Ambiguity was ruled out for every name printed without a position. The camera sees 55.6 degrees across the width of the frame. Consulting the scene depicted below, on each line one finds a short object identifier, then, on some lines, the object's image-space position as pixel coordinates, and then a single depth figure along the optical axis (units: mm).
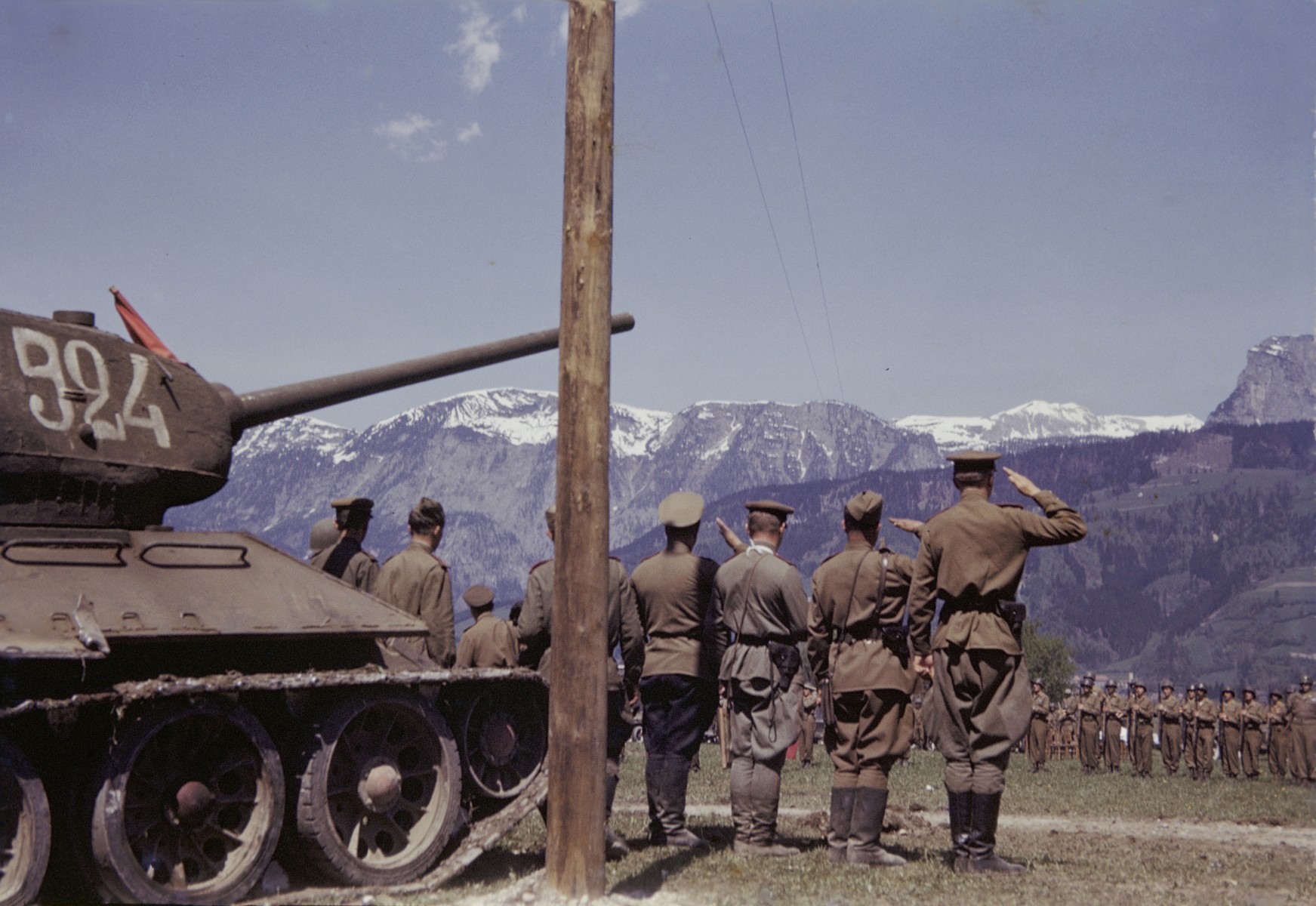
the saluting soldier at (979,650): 7531
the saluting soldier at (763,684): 8375
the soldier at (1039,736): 25953
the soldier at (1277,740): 24656
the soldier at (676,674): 8719
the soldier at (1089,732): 26781
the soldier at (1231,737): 24781
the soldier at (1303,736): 23781
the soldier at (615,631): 8609
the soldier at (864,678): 8125
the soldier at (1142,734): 25359
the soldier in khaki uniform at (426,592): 9594
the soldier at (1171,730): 25500
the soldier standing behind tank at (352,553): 10297
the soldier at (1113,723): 27000
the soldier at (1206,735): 25172
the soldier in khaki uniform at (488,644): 11945
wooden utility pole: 6559
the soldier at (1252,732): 24672
